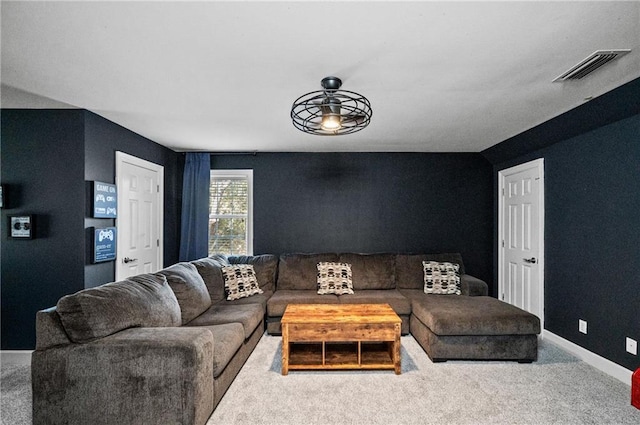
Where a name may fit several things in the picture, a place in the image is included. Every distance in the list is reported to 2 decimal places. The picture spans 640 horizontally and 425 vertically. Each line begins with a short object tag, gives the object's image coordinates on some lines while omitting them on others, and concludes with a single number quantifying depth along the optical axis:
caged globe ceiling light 2.45
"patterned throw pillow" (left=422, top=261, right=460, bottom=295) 4.25
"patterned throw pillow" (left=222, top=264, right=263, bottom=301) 3.95
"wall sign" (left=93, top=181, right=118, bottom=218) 3.30
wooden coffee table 2.94
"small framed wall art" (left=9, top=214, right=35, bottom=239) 3.15
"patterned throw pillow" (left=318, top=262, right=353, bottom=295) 4.28
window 5.24
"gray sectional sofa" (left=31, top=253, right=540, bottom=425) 2.02
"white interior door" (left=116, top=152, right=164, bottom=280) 3.77
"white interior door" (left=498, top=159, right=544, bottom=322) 4.03
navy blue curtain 5.05
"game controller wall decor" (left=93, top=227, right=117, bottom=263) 3.29
